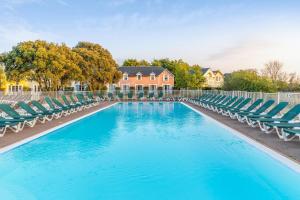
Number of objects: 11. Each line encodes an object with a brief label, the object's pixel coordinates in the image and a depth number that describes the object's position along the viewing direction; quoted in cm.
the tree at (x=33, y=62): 1557
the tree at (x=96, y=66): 2348
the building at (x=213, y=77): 4670
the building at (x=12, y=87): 3288
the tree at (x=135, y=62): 4393
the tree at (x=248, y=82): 1897
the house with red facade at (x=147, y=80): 3472
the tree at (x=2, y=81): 3051
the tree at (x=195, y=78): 3363
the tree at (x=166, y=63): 4267
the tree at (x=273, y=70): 3384
